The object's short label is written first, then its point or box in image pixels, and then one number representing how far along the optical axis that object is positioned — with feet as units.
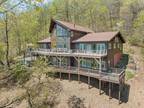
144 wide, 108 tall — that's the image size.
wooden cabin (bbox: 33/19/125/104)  53.89
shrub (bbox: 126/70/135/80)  54.34
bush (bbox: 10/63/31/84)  59.74
